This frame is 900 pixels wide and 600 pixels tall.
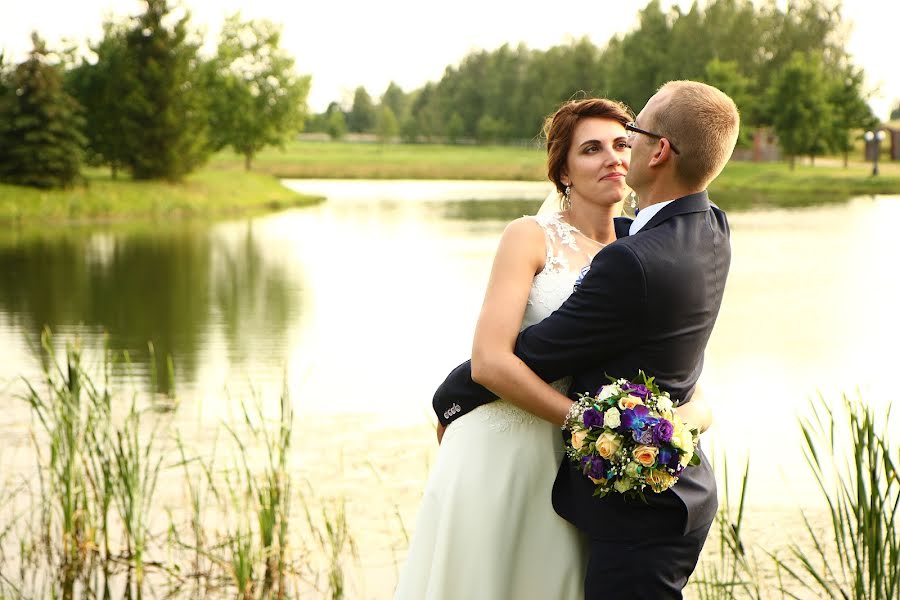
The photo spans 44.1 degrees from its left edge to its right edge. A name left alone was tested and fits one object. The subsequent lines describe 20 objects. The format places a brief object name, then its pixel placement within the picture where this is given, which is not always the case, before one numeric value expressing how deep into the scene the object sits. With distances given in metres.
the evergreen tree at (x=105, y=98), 37.53
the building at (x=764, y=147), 59.84
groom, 2.15
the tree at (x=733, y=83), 54.45
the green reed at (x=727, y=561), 3.40
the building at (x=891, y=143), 55.19
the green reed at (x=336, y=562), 4.34
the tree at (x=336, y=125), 101.69
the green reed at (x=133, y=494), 4.16
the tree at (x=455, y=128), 95.94
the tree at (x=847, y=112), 50.09
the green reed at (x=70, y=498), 4.42
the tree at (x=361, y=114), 117.56
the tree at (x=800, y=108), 49.53
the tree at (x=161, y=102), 36.62
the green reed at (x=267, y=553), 3.97
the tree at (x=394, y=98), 128.75
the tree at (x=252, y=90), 49.44
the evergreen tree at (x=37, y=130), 30.64
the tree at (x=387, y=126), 95.56
